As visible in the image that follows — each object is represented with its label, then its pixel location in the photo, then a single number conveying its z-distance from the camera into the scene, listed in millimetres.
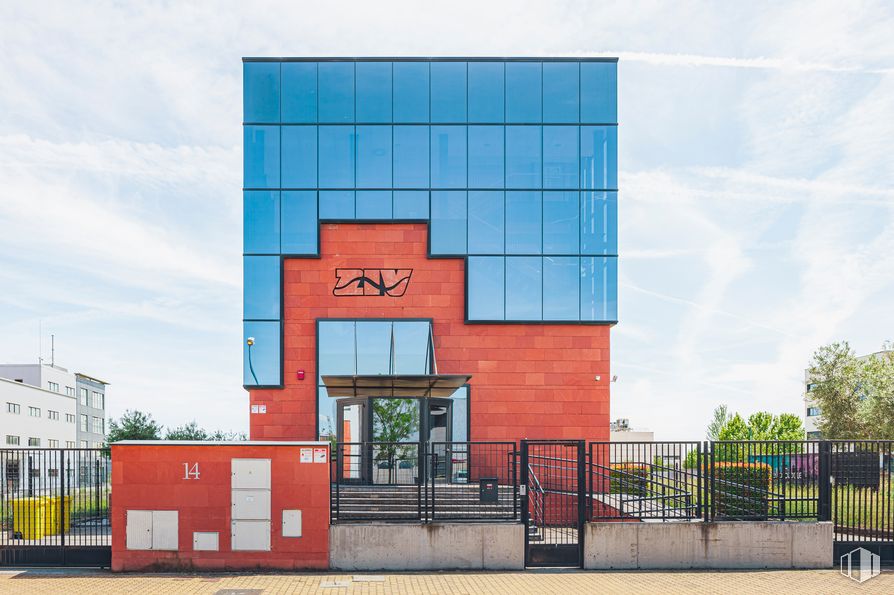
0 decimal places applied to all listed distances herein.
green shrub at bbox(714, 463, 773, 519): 14656
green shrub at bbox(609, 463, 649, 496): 15008
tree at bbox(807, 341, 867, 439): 44312
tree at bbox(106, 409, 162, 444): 50725
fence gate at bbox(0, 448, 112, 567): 14086
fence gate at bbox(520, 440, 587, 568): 14250
